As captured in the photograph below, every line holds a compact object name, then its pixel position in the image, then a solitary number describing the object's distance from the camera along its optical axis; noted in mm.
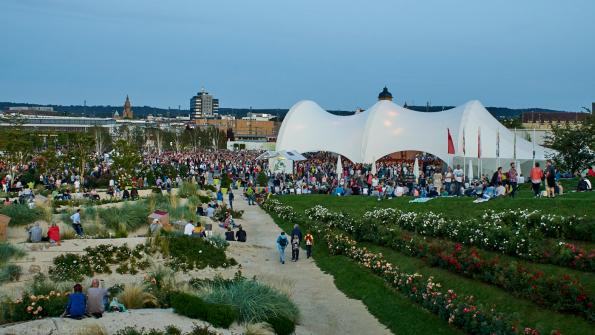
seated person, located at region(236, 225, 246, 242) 21219
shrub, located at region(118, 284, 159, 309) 11888
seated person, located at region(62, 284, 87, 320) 10289
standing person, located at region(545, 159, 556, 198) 18314
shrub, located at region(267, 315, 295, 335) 11008
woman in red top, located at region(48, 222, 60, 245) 17688
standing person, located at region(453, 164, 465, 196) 25094
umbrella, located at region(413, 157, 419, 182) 34175
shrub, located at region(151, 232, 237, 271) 16953
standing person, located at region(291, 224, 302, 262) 18391
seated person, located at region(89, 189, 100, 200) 29336
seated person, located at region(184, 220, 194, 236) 20311
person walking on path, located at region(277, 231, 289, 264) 17875
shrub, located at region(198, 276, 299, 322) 11203
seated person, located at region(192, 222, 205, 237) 20172
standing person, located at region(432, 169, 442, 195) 26641
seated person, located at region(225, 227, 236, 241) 21250
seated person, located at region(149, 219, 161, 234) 19733
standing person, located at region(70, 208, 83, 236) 19750
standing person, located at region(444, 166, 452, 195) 26706
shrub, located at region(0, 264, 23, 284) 14492
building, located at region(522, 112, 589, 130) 111244
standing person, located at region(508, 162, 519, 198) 19756
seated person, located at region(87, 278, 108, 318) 10820
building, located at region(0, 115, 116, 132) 149125
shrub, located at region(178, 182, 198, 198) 31328
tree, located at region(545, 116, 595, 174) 30781
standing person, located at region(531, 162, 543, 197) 18969
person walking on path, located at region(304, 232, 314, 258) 18700
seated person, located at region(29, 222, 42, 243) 17969
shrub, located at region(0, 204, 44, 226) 21297
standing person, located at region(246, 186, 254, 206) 32219
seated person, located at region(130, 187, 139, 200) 30891
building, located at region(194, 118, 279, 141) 173000
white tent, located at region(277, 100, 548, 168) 38906
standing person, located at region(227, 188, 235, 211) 29594
